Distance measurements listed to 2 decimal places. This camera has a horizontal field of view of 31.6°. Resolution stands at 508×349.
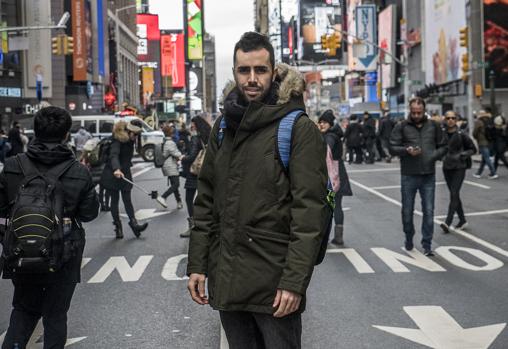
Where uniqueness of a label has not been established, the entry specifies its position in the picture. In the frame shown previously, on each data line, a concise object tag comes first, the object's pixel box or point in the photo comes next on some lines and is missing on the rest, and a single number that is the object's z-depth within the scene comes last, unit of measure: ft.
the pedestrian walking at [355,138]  115.03
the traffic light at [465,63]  128.37
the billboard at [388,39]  299.79
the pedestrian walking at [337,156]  39.96
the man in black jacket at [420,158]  36.88
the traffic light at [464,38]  123.03
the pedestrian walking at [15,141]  104.99
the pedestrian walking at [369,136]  116.78
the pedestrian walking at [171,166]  56.60
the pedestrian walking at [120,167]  43.65
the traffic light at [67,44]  118.83
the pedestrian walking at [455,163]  44.37
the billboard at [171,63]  623.77
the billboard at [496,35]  197.06
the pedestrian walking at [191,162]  43.86
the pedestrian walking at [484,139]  81.15
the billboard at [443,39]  210.38
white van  137.59
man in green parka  12.78
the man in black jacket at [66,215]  17.49
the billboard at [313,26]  467.93
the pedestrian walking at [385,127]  103.50
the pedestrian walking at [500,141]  84.36
